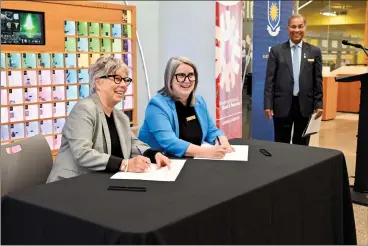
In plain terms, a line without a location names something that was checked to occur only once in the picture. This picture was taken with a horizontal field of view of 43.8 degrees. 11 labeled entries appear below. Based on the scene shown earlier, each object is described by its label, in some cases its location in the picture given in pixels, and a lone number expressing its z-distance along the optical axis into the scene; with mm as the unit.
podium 3549
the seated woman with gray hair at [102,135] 1946
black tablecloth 1349
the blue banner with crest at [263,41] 5000
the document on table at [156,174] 1796
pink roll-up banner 4644
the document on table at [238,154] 2163
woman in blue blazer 2463
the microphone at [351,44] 3299
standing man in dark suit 3930
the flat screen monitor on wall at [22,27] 3521
